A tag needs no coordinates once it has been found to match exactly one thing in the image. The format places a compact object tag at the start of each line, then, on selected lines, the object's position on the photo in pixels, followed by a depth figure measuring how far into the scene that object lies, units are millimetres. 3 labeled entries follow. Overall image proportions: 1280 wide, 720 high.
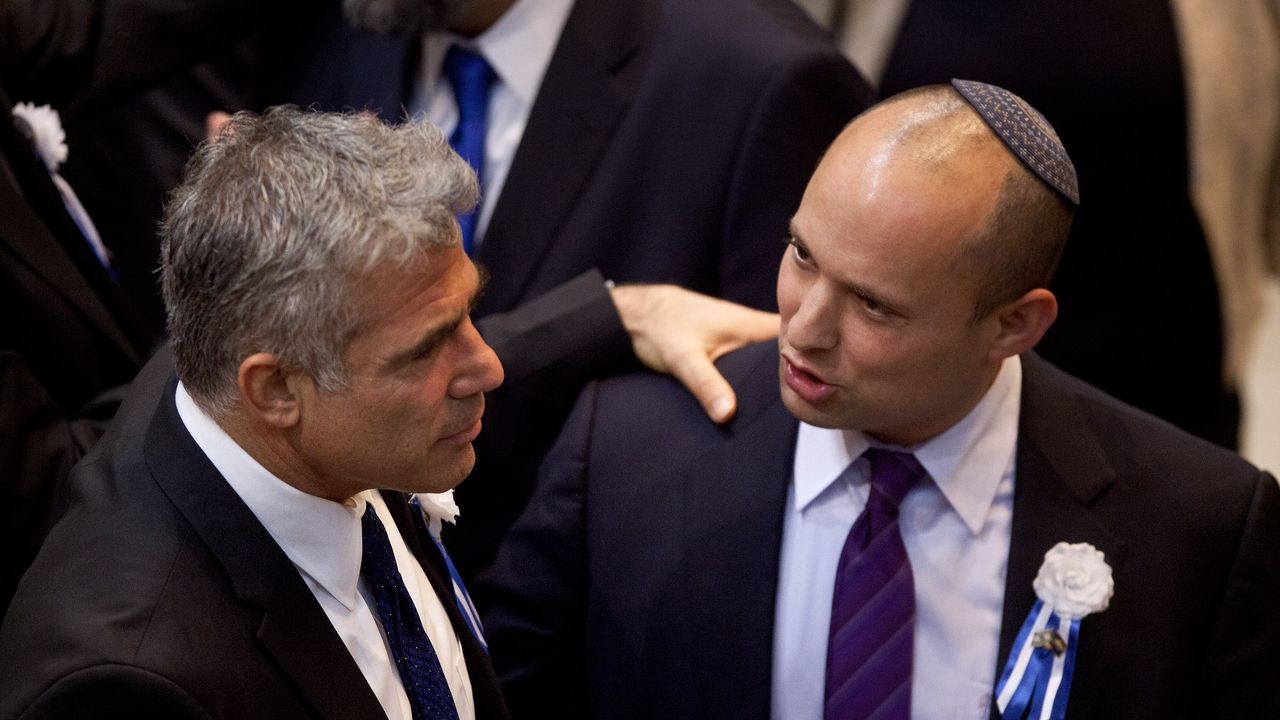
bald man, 4090
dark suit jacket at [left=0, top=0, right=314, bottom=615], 4359
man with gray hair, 3283
